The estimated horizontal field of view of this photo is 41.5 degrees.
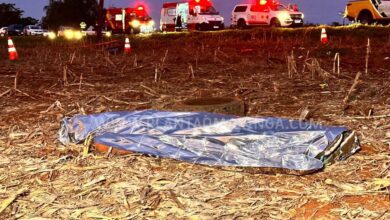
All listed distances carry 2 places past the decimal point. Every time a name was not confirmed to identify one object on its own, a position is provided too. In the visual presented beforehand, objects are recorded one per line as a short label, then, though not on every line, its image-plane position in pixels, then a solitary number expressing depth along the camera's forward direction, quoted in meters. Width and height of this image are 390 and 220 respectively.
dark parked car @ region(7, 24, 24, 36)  57.38
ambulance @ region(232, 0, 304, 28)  27.58
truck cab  23.11
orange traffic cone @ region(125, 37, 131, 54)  18.75
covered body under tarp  4.59
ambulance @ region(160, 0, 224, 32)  32.94
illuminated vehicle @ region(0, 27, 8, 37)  59.59
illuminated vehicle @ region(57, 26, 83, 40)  43.96
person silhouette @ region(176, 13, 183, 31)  36.19
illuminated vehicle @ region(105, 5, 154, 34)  41.84
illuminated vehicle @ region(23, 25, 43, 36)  55.66
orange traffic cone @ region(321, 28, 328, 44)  18.23
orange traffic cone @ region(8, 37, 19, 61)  17.09
